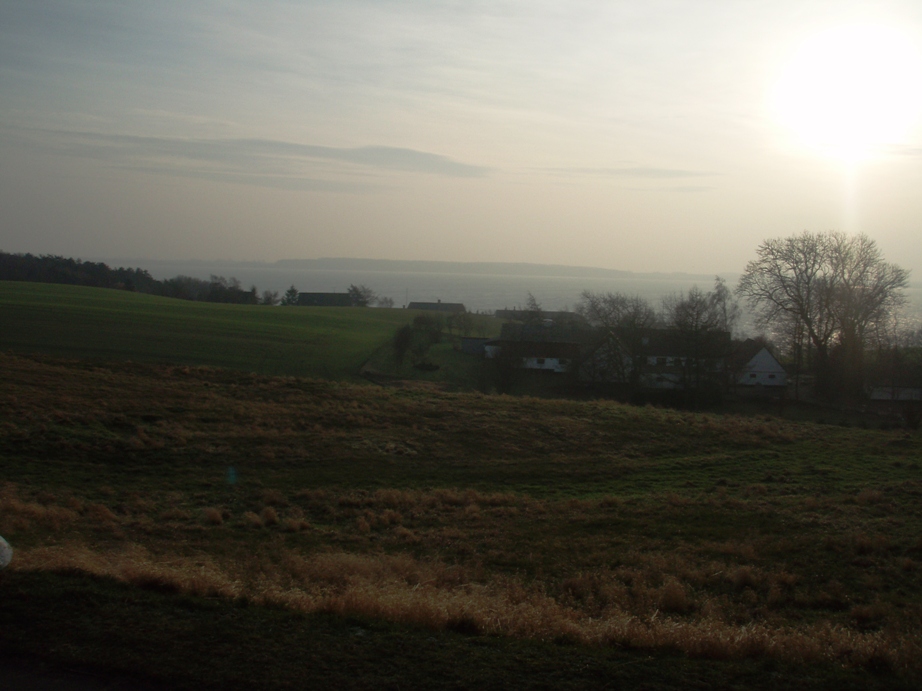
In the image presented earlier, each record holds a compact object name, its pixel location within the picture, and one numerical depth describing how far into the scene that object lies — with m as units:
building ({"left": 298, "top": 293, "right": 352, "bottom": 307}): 122.92
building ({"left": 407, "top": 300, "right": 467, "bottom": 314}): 118.94
